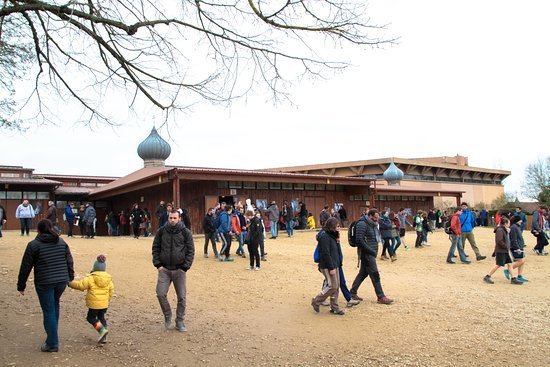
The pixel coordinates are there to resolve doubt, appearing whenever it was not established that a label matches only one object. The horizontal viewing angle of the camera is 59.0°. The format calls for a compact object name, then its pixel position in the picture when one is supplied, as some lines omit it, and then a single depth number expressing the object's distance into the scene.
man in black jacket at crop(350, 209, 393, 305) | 8.60
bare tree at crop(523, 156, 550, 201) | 52.00
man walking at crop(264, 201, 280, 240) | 19.45
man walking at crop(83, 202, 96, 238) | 19.23
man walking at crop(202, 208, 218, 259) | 13.48
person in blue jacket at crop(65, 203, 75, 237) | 19.41
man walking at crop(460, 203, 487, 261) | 14.13
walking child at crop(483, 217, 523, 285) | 11.02
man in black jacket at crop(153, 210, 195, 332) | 6.72
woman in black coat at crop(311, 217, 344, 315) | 7.82
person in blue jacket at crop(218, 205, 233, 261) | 13.16
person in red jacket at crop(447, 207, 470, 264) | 14.04
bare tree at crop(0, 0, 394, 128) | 6.31
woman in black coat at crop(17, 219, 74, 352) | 5.71
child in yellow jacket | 6.03
